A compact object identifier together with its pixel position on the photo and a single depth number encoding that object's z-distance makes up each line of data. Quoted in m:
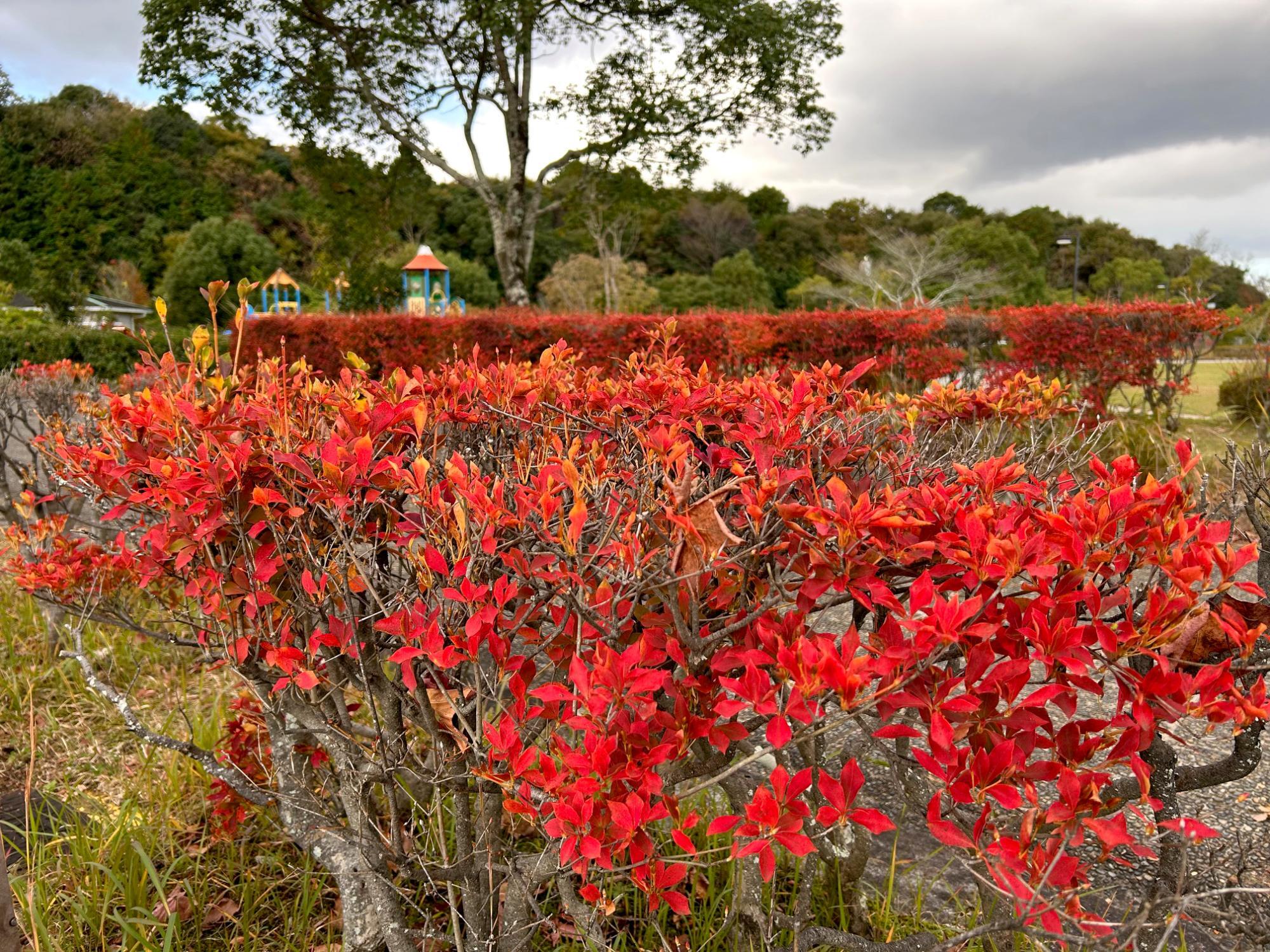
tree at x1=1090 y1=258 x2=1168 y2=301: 38.66
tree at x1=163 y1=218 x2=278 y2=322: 36.31
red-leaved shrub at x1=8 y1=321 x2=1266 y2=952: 1.14
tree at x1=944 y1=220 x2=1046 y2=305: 36.66
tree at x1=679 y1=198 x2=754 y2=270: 45.47
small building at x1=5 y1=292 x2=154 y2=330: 28.62
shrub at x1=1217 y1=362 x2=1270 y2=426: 8.34
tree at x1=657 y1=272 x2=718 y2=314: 36.55
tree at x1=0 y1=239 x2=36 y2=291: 27.14
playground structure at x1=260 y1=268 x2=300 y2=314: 25.98
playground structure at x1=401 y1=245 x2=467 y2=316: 25.42
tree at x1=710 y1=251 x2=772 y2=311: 37.84
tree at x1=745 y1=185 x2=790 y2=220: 52.38
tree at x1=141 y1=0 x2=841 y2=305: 16.22
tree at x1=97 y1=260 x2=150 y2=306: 40.91
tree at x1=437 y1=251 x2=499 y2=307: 36.91
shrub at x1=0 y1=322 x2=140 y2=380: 16.72
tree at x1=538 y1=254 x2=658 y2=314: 32.75
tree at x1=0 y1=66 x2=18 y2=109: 50.48
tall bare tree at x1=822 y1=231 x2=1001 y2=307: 29.62
